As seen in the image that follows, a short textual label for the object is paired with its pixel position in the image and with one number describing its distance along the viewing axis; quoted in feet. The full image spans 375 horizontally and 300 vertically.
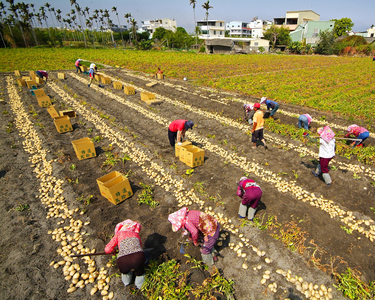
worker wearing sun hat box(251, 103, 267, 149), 23.79
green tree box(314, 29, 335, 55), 166.31
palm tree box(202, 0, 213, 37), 205.99
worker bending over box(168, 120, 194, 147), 21.99
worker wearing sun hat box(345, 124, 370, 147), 24.06
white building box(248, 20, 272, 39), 269.27
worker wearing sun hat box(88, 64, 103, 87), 50.83
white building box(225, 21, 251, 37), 292.40
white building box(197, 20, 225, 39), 253.24
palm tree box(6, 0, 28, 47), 204.64
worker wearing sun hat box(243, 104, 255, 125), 31.24
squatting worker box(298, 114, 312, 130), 29.30
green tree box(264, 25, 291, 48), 198.29
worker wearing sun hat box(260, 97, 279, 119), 32.94
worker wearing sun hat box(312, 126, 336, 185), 18.48
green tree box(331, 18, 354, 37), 212.02
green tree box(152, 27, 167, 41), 243.60
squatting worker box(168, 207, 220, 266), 11.92
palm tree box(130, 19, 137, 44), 211.39
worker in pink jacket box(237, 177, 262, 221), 14.43
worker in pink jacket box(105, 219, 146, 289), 10.63
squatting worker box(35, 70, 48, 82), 54.69
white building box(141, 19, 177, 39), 338.95
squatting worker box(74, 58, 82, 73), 63.36
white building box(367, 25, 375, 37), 250.12
